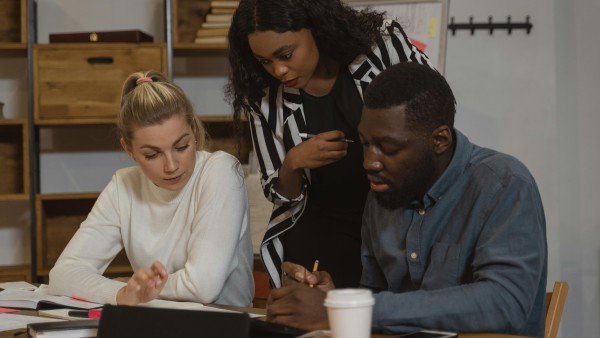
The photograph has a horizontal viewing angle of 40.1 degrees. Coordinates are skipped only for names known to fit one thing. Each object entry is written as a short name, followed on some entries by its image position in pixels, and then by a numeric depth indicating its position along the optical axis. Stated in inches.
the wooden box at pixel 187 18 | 147.6
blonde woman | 75.4
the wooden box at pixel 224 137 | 153.7
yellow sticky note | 135.3
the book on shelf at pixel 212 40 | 149.6
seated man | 50.3
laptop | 41.9
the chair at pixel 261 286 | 103.0
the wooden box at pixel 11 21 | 156.6
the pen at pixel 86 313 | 60.3
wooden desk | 48.7
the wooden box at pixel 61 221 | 155.3
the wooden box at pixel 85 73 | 147.5
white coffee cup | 39.6
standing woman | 76.1
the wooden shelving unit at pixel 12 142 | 155.7
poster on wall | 135.1
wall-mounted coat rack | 142.5
